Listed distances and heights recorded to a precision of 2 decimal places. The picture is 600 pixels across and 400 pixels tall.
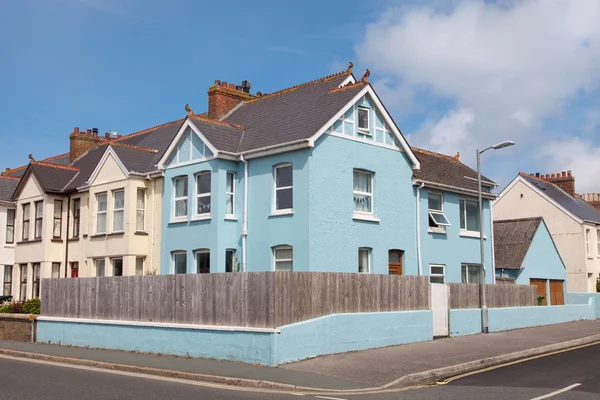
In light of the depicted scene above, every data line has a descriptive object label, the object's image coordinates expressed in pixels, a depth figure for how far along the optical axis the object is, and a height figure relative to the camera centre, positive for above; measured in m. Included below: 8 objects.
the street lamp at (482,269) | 21.94 +0.09
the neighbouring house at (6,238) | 32.31 +1.81
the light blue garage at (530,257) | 32.62 +0.71
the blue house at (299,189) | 21.20 +2.84
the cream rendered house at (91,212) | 24.86 +2.52
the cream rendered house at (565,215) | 41.31 +3.66
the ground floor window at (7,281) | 32.31 -0.31
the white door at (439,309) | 20.56 -1.15
